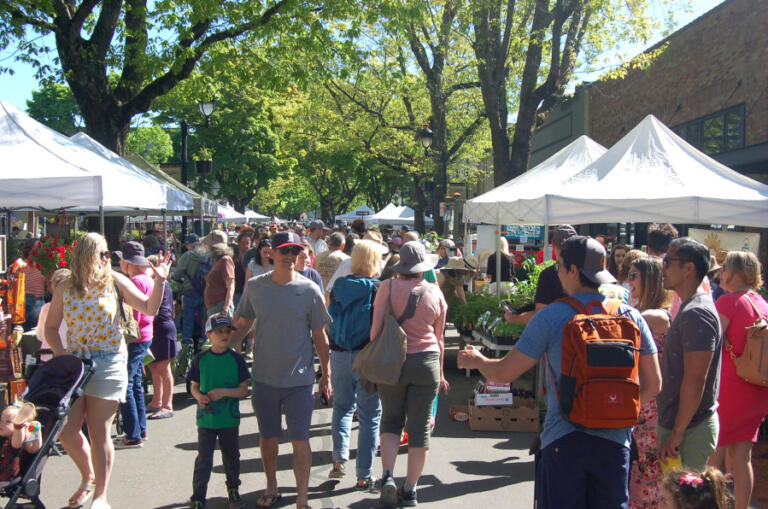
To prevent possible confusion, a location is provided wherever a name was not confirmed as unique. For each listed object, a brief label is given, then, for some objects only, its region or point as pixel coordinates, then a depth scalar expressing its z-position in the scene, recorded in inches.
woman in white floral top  179.2
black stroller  160.4
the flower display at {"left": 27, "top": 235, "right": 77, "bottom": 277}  318.7
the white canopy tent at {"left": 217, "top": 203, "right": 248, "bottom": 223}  996.4
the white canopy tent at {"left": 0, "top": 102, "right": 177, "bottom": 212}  284.7
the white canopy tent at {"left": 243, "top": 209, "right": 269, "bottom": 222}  1651.3
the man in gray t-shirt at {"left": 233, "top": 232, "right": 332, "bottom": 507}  178.9
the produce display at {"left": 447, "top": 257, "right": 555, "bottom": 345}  288.5
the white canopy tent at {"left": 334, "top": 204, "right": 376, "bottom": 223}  1743.4
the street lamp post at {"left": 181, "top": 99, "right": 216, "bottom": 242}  684.7
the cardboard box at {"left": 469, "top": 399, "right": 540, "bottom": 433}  273.6
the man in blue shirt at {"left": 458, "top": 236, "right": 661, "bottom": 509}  116.9
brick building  629.9
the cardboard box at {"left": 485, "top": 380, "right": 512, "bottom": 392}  271.1
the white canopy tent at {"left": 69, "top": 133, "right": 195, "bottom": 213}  372.3
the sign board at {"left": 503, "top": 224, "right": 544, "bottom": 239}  978.2
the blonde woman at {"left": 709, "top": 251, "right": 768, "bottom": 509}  172.1
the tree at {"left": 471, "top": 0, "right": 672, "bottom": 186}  577.6
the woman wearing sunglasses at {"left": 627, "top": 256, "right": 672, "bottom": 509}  154.9
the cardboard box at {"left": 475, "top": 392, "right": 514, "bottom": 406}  273.7
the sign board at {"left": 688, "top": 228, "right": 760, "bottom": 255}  313.1
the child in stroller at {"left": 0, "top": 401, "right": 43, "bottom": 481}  155.3
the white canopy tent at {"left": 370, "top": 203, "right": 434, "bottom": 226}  1316.4
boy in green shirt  185.5
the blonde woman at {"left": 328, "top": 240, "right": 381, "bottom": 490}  208.2
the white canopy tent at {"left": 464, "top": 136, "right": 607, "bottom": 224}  351.6
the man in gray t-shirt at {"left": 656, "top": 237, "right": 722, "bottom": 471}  143.0
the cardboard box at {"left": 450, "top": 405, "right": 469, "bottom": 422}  286.7
